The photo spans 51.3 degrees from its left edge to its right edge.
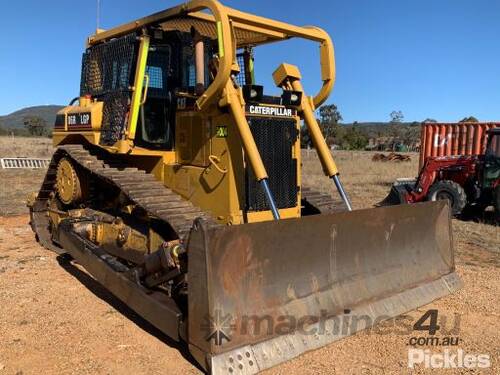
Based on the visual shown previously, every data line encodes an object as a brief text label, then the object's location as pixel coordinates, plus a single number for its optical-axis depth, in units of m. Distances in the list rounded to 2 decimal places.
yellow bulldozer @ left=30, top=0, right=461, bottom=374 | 3.81
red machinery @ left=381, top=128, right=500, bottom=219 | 11.31
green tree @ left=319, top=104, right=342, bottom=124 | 77.57
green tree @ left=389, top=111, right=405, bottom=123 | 82.19
